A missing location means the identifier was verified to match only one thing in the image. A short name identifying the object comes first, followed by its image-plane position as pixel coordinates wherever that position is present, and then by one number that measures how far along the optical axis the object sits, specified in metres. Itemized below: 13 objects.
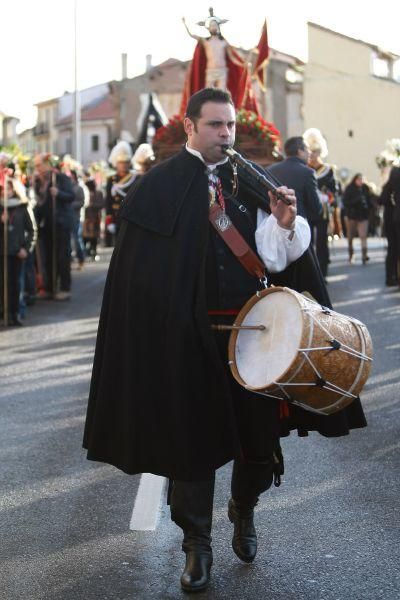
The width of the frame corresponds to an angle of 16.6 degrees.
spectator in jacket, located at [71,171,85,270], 23.05
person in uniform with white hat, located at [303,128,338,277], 19.36
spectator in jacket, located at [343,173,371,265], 26.16
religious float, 18.45
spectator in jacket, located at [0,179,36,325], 16.39
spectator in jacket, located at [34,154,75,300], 19.98
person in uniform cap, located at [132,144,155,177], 19.19
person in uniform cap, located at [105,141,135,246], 19.77
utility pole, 45.41
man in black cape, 5.38
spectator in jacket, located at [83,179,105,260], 30.69
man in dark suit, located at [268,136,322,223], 14.61
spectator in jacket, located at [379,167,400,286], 19.47
